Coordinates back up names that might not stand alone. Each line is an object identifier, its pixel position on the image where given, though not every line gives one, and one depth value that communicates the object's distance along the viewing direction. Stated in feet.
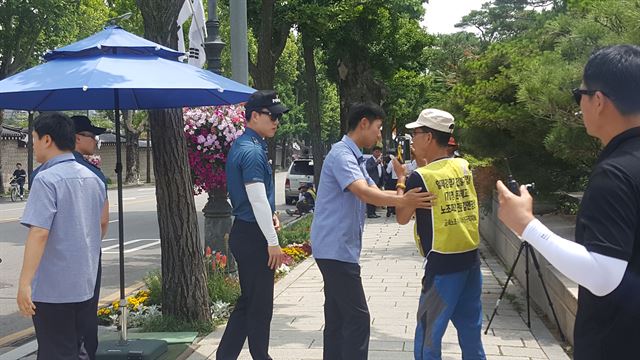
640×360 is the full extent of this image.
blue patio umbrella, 14.24
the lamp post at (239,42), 28.06
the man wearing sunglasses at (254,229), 14.34
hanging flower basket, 25.07
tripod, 19.70
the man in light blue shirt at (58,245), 11.53
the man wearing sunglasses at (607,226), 6.40
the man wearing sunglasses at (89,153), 13.42
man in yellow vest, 12.62
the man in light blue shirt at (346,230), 13.44
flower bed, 21.06
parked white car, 78.84
